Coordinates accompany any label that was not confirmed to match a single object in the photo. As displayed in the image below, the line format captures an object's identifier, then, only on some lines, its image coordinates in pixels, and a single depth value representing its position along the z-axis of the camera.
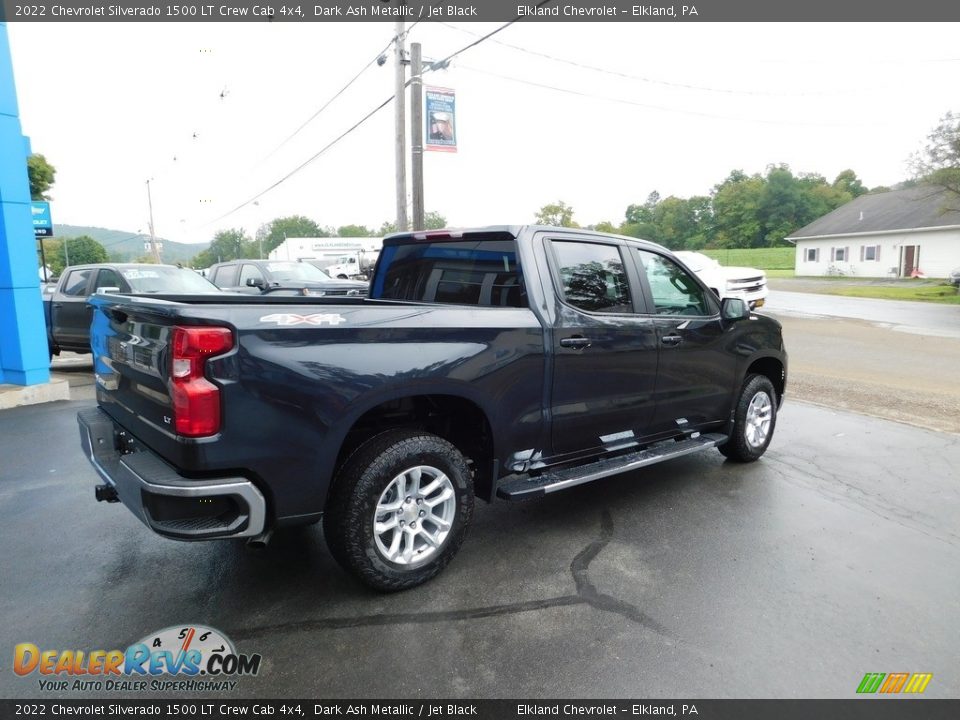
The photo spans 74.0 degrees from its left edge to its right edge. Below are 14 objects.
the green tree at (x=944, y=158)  26.23
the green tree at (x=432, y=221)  105.55
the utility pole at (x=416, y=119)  14.16
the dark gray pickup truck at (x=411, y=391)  2.77
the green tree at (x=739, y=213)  79.06
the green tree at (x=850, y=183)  86.31
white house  39.44
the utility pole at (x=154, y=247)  51.81
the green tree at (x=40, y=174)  22.67
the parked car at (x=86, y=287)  9.73
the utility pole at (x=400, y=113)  14.29
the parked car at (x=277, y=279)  11.76
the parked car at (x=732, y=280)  15.10
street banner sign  14.48
